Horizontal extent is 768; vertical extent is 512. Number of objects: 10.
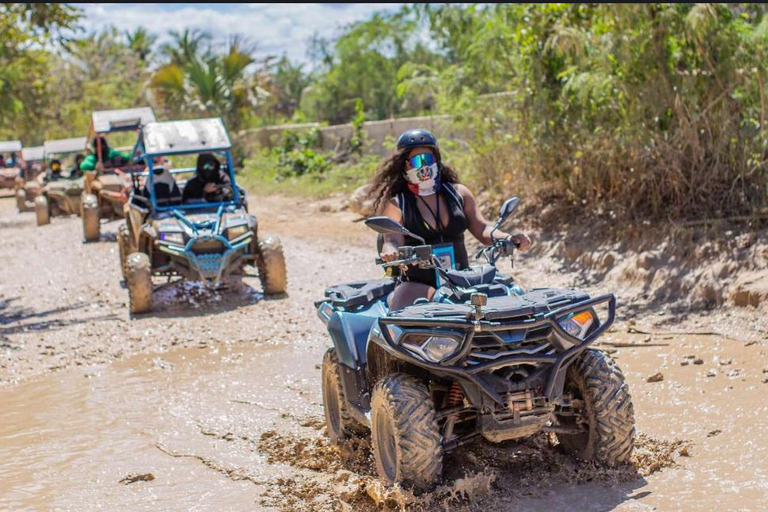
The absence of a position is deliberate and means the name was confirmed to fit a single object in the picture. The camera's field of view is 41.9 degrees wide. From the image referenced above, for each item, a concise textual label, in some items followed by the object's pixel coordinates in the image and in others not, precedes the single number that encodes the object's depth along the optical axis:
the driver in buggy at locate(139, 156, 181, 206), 11.64
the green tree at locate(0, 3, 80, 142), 14.49
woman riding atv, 5.49
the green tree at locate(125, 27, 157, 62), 60.03
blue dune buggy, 10.27
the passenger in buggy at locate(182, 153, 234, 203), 11.61
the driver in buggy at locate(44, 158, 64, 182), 22.02
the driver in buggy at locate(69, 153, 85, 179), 21.89
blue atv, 4.42
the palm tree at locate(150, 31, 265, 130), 30.19
